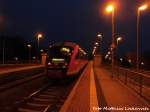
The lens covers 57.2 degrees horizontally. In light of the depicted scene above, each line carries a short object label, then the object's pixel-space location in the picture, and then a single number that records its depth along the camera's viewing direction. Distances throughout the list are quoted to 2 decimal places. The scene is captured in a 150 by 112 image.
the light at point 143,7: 11.52
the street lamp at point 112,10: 12.66
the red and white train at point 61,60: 10.64
